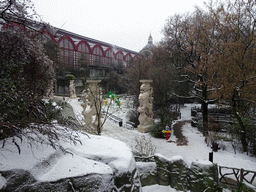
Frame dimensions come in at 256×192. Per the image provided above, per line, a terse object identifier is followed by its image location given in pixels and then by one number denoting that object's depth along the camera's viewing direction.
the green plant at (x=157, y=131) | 11.82
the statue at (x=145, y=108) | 12.33
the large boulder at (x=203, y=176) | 4.62
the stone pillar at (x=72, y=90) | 27.24
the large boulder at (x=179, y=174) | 5.04
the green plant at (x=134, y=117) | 15.44
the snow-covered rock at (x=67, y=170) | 2.49
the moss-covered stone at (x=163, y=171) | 5.16
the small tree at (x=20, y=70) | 2.93
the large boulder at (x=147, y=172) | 5.04
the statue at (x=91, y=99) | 10.30
